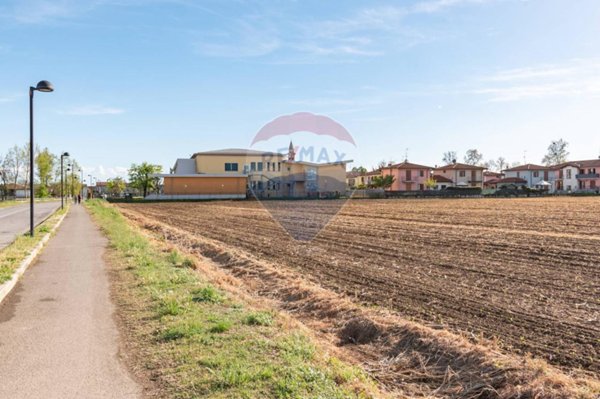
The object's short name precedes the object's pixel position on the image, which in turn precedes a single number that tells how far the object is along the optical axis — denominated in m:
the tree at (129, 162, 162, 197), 78.19
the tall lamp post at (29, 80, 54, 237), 15.46
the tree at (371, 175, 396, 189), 87.56
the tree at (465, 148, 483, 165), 154.00
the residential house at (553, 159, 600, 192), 100.31
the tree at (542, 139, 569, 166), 136.38
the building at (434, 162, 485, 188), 100.06
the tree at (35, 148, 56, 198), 71.06
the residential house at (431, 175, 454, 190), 98.28
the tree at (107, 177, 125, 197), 112.94
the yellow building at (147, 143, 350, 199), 68.31
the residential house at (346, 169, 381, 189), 110.41
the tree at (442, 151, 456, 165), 149.88
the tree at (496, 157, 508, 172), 159.50
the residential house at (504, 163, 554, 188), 105.56
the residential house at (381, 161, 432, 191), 94.50
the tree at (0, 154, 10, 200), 83.94
